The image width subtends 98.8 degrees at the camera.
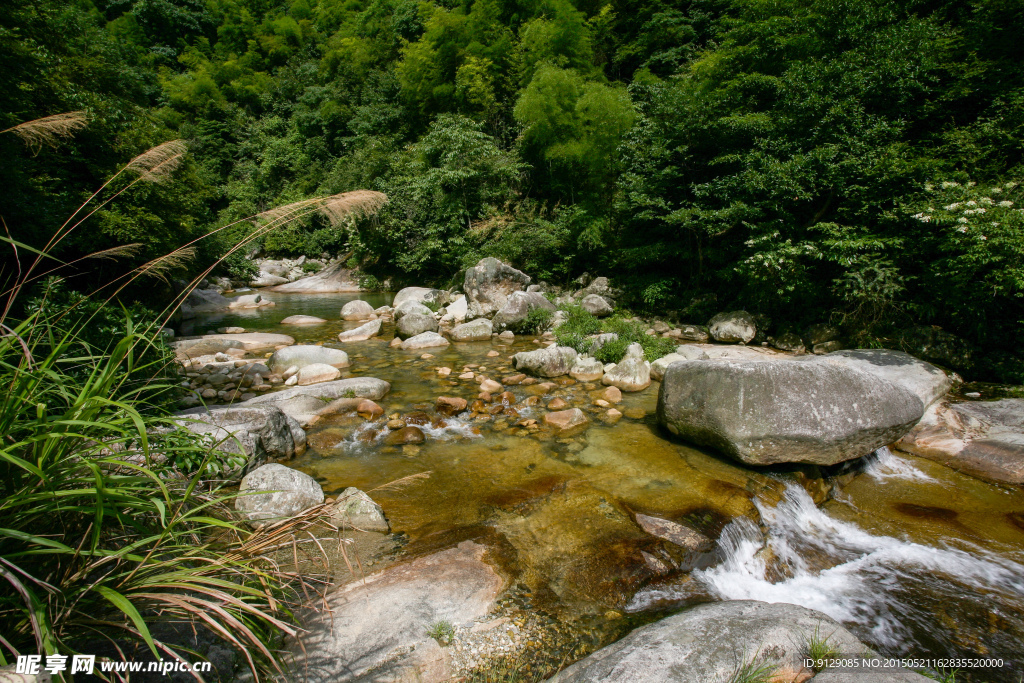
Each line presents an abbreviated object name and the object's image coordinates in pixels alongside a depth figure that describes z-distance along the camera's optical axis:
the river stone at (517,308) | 11.08
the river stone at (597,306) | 11.39
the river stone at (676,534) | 3.60
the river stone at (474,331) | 10.67
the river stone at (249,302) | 15.59
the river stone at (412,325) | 10.88
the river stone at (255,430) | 4.04
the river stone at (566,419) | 5.84
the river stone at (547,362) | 7.83
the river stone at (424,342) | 9.98
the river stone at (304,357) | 8.17
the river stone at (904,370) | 5.99
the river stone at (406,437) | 5.43
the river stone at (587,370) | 7.78
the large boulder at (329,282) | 19.42
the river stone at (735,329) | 9.33
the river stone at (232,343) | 9.52
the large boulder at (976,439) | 4.95
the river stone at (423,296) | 14.22
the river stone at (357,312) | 13.34
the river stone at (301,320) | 12.80
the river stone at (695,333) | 9.85
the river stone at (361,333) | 10.79
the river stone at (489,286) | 12.17
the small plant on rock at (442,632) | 2.58
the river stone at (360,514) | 3.54
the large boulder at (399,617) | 2.32
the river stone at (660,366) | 7.65
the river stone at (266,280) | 20.18
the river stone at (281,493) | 3.44
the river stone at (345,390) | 6.34
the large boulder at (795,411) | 4.56
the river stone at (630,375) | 7.30
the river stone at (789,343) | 8.73
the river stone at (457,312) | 12.25
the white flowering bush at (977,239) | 5.79
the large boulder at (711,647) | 2.13
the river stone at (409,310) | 11.55
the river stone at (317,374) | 7.48
